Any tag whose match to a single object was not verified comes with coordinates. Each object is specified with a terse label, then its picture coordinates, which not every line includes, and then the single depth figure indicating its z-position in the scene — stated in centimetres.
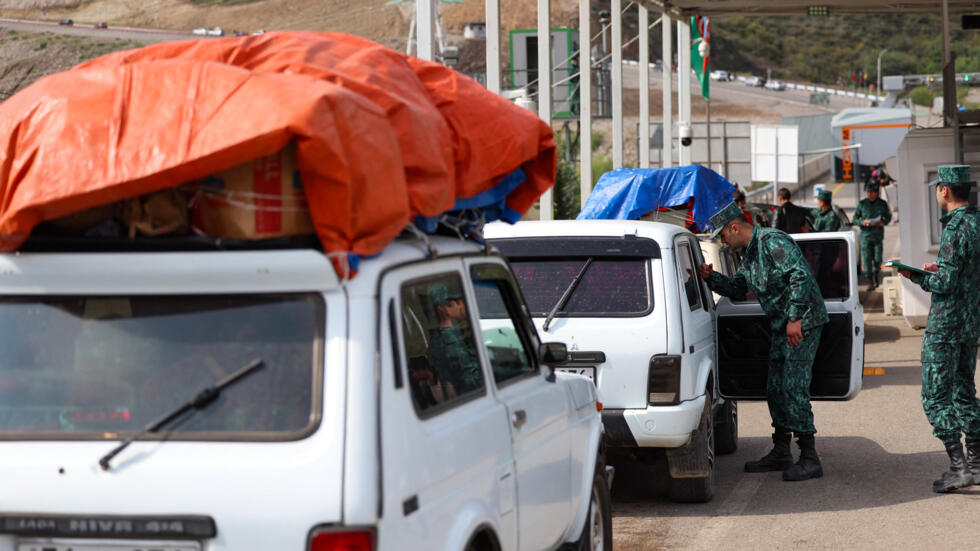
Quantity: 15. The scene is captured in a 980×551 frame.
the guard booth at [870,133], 5375
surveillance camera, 2873
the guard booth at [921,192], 1830
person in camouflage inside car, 461
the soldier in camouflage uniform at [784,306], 910
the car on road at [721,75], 13388
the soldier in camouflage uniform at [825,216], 2016
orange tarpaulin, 382
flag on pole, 3294
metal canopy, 2506
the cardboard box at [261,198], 395
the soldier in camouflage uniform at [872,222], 2394
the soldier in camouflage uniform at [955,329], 862
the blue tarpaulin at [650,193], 1416
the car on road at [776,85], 12975
